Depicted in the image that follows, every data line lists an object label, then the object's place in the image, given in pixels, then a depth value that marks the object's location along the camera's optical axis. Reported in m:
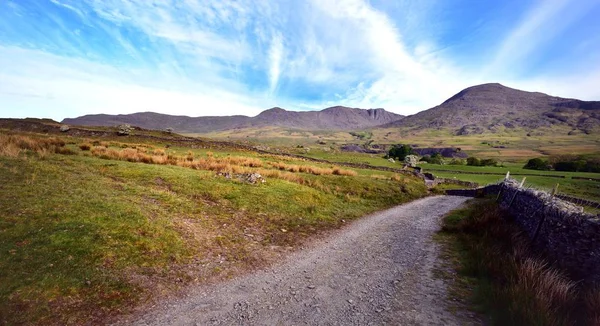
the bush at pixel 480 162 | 71.59
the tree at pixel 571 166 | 57.88
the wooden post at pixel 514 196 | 16.54
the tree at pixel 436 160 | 78.98
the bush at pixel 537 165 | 60.73
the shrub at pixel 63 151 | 21.84
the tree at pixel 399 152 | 89.94
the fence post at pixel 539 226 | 11.21
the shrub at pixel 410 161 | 63.20
